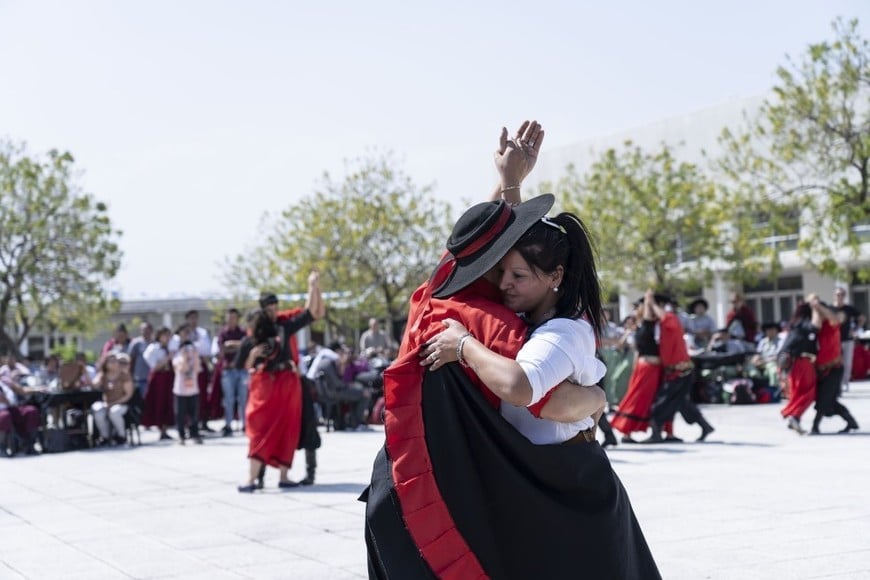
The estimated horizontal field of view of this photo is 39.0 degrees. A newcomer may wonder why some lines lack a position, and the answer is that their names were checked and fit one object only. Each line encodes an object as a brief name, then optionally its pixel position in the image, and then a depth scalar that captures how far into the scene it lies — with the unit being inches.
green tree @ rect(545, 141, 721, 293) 1359.5
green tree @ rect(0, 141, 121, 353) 1270.9
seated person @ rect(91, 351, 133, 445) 644.1
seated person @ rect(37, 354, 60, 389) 765.3
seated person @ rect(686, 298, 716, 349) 829.2
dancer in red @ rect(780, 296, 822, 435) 543.5
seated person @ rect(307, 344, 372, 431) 690.8
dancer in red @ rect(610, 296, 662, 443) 534.6
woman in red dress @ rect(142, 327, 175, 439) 700.7
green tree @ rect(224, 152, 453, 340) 1392.7
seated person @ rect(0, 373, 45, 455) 605.6
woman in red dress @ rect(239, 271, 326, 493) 397.7
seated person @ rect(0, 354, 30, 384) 698.2
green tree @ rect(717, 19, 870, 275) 1038.4
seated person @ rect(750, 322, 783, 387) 811.1
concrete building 1692.9
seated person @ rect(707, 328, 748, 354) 797.2
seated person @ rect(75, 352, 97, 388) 645.3
